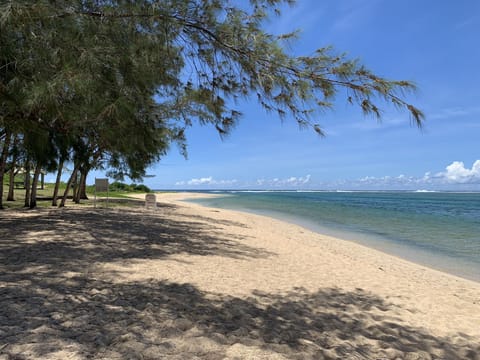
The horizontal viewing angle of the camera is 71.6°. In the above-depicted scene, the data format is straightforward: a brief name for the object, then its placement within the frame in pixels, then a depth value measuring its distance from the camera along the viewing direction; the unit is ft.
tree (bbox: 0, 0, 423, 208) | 9.29
